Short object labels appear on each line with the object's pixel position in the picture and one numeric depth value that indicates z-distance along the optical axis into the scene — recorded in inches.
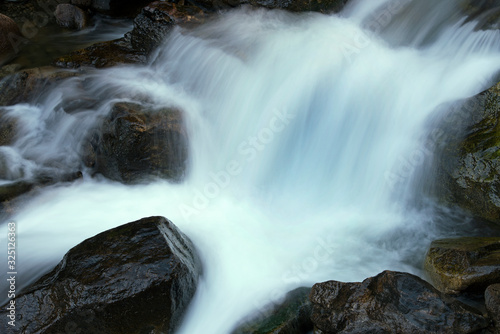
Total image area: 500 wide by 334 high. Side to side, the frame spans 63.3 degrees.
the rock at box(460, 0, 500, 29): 214.8
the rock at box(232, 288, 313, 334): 131.4
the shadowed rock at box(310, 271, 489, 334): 116.9
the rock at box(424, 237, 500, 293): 131.9
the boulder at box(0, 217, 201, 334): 123.0
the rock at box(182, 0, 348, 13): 268.5
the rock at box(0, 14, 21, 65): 296.8
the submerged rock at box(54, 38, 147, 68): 266.8
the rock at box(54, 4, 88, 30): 346.3
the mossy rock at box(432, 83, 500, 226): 162.7
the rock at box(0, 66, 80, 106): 240.8
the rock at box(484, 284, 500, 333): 119.0
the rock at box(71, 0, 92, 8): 366.6
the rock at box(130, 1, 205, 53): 267.9
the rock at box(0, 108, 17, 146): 219.3
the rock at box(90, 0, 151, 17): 359.3
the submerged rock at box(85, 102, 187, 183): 199.9
